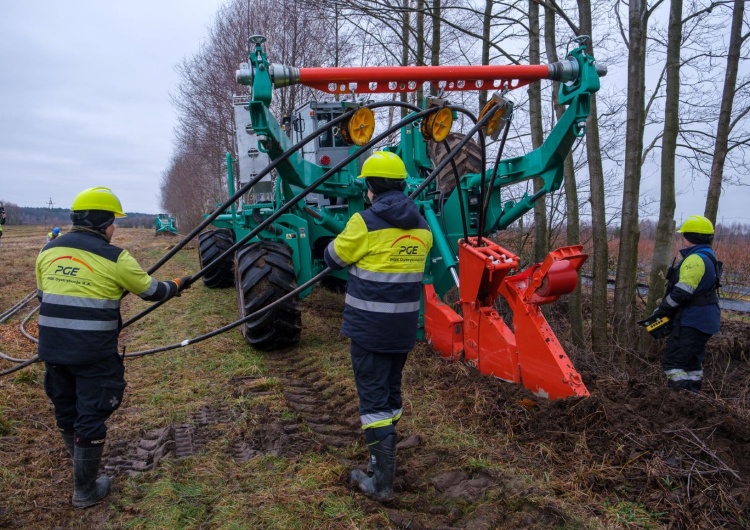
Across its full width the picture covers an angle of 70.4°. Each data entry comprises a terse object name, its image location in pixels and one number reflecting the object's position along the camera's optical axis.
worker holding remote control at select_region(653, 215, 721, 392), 4.94
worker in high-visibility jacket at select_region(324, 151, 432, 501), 3.15
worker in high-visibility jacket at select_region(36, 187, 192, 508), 3.04
